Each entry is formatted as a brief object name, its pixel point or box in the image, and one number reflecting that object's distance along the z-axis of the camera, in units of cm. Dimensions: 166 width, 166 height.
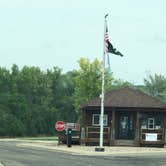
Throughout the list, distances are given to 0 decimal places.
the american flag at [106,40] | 4294
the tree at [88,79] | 7419
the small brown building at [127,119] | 5097
